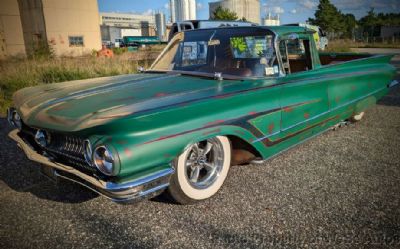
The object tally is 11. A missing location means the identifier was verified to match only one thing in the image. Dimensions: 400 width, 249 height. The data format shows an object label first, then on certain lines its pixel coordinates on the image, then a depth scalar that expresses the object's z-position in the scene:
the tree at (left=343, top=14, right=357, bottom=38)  43.00
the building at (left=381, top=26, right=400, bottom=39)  38.42
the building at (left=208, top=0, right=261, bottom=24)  70.69
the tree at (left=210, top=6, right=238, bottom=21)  32.54
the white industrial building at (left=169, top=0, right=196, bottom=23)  101.62
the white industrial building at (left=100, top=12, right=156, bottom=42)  79.81
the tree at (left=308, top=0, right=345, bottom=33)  38.56
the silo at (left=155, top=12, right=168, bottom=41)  114.93
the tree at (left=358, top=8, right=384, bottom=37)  49.31
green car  2.10
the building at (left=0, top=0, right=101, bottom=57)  31.86
